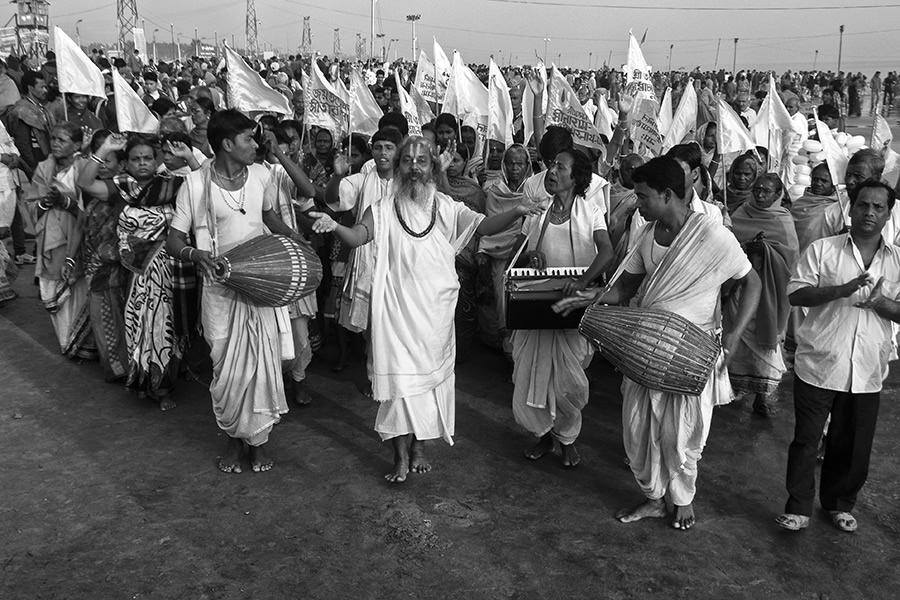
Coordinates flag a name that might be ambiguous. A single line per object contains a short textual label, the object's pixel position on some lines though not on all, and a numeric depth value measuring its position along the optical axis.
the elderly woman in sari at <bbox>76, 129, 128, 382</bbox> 5.71
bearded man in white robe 4.38
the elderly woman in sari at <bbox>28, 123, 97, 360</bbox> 6.37
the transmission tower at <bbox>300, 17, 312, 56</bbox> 71.81
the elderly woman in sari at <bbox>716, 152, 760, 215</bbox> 5.99
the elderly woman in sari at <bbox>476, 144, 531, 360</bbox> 6.13
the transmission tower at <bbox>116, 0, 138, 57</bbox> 43.84
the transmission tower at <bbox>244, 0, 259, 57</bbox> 64.82
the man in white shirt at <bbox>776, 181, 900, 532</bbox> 3.74
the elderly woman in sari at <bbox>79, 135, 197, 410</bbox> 5.34
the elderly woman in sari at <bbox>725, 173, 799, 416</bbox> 5.34
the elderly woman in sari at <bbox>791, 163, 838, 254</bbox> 6.18
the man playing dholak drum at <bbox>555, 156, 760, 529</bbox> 3.70
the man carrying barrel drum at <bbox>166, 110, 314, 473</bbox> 4.43
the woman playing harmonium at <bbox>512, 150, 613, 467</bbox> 4.61
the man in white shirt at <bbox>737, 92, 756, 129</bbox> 11.53
